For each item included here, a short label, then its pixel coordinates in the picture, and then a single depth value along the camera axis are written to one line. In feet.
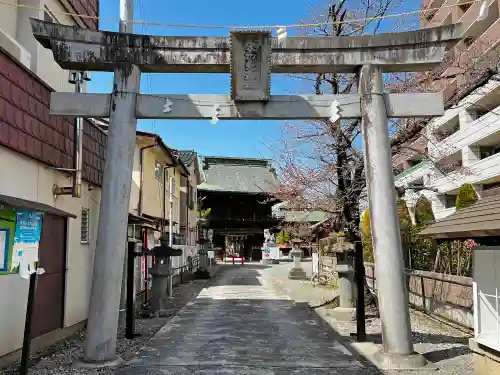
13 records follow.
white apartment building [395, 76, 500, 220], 97.76
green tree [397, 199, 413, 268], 47.34
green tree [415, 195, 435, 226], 54.79
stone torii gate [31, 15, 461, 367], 25.39
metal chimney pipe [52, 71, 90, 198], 30.04
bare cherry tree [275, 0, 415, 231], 43.06
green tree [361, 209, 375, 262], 51.45
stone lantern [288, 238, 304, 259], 87.27
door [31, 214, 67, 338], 27.40
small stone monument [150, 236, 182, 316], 43.27
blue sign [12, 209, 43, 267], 18.98
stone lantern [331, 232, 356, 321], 41.57
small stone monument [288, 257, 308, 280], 85.20
